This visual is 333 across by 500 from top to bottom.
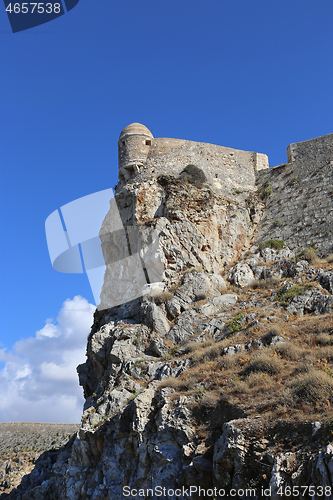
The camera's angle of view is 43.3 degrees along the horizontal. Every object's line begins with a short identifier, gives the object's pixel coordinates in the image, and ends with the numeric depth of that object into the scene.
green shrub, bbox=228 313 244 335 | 13.94
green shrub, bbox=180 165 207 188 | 21.56
